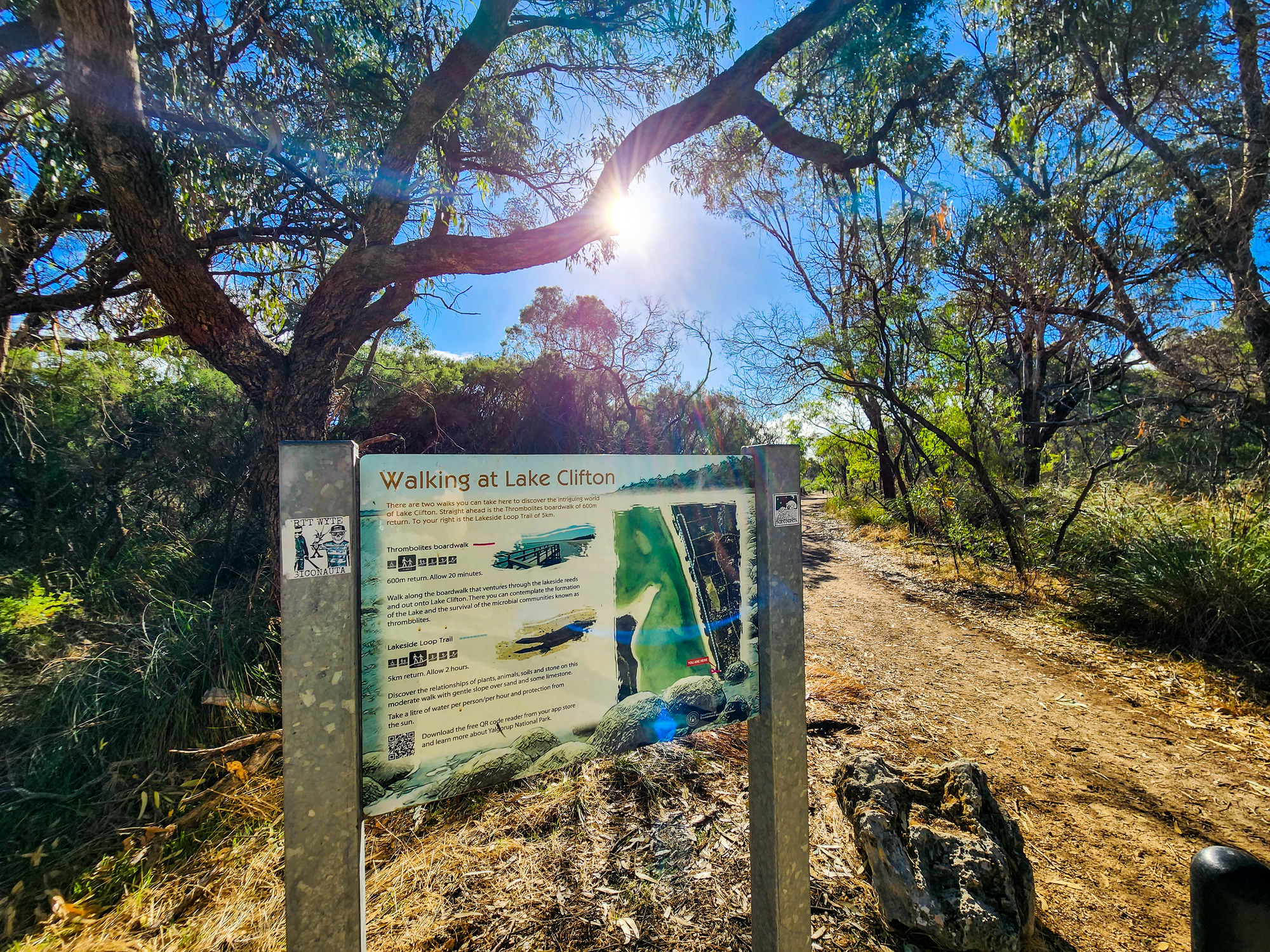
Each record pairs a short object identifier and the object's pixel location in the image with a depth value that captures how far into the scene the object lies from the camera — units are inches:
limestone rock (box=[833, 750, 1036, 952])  66.6
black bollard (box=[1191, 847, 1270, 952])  36.1
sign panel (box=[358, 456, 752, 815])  48.7
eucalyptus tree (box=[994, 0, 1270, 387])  233.6
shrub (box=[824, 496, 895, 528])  517.7
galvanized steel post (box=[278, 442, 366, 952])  43.5
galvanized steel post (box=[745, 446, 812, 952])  63.9
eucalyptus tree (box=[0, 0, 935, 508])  131.1
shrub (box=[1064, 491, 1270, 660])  157.8
